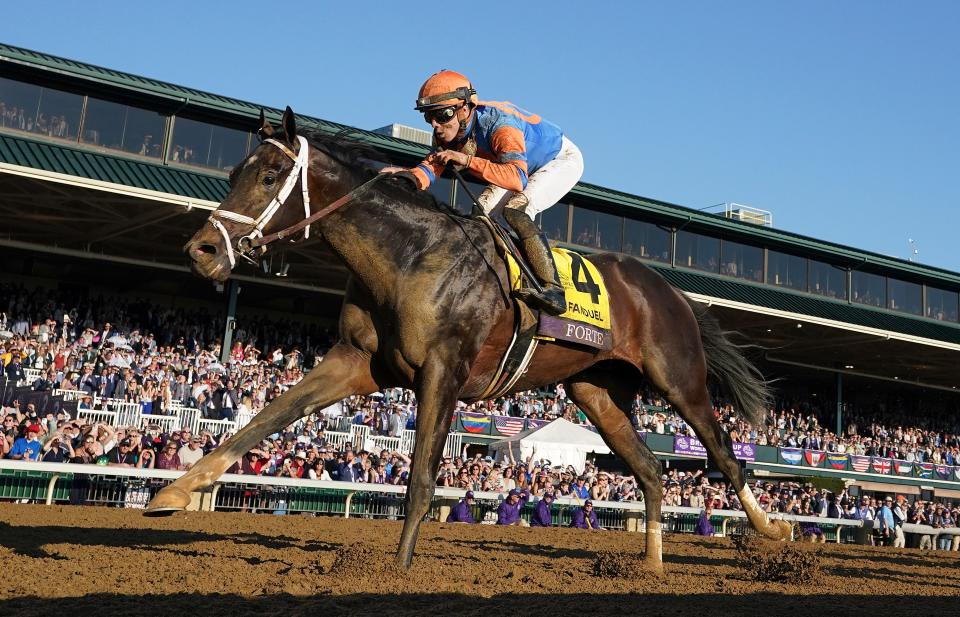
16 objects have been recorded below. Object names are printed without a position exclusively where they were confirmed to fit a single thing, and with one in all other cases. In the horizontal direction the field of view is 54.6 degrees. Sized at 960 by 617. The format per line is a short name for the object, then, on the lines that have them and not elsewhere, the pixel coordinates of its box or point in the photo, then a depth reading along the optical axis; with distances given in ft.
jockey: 18.37
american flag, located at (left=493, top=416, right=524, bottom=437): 77.97
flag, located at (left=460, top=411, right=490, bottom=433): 76.84
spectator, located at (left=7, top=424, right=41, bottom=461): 42.63
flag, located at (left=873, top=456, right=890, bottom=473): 101.15
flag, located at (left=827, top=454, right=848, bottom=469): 97.96
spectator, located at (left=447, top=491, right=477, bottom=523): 49.80
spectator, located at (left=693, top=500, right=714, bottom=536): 57.62
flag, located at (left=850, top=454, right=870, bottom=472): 99.19
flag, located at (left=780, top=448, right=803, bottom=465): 94.48
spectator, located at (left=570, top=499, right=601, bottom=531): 54.39
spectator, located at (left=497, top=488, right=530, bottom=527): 50.24
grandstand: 68.95
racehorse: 16.58
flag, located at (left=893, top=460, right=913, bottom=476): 102.68
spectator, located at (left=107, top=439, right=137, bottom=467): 44.88
